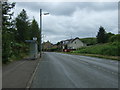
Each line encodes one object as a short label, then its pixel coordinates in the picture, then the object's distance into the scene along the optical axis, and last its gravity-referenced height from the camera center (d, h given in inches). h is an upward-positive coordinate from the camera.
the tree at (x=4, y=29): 366.0 +71.6
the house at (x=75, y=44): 2464.7 +48.6
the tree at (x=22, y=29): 944.4 +159.2
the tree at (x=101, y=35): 1620.5 +172.1
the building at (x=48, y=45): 4288.5 +48.8
